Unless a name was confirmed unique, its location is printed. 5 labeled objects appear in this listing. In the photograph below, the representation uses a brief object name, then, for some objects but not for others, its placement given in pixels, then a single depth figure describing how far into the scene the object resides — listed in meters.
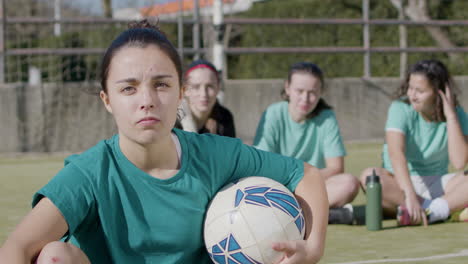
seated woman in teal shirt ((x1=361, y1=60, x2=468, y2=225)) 5.69
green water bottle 5.38
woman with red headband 6.03
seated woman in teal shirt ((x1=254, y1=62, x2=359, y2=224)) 6.02
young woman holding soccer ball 2.76
